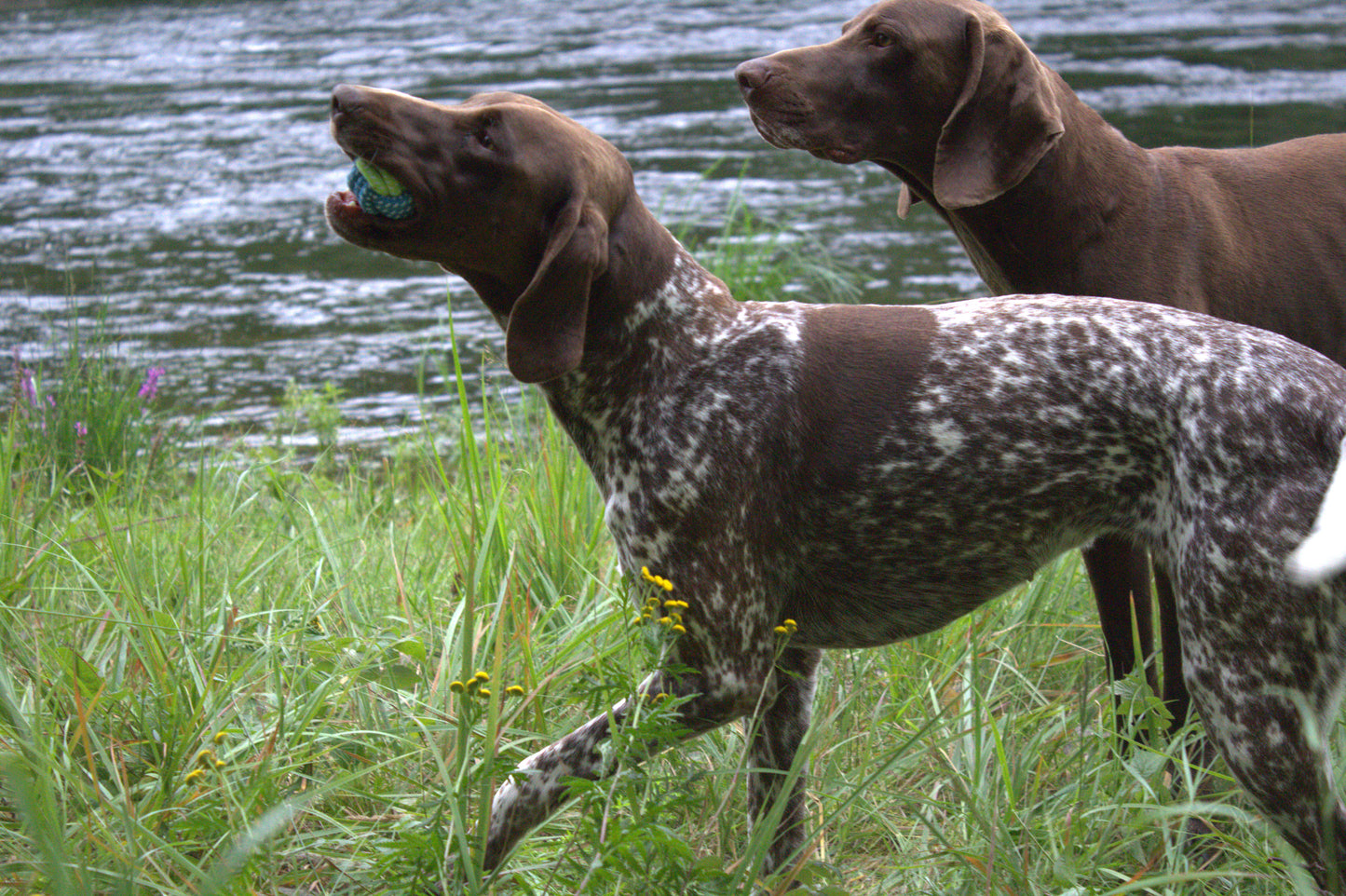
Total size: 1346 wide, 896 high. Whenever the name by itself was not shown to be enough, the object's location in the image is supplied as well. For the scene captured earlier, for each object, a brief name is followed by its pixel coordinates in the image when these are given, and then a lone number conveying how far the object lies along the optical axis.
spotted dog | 5.39
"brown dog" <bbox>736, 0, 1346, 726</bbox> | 7.18
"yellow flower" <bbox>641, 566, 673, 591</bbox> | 5.19
